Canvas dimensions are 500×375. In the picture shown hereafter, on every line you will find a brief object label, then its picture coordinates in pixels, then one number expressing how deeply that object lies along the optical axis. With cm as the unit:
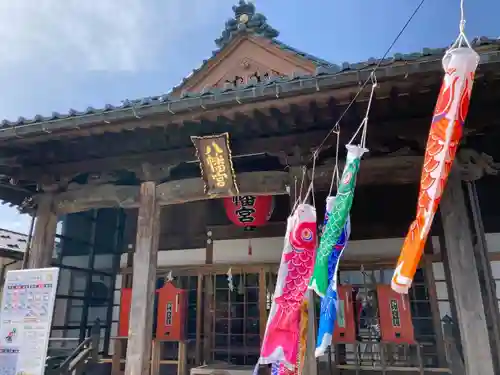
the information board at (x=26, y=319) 539
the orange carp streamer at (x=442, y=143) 295
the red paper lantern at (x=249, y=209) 708
